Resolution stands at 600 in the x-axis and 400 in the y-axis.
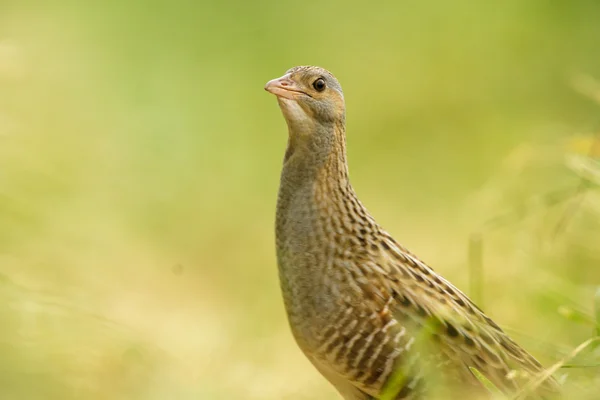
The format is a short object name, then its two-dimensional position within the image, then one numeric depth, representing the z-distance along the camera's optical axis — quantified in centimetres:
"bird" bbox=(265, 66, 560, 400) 657
